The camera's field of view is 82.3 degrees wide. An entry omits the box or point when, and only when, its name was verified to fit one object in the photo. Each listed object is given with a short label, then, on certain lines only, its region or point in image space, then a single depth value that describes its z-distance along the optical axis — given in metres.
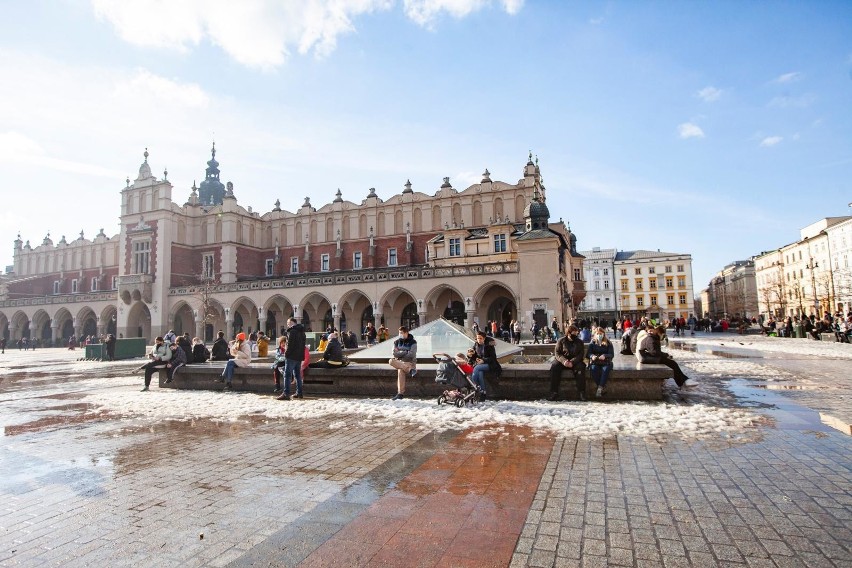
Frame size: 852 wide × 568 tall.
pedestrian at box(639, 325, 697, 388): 10.05
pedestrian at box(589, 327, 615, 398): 9.16
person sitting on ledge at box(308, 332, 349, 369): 10.95
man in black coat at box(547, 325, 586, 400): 9.23
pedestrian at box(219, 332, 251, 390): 11.82
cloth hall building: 36.34
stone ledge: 9.24
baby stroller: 9.23
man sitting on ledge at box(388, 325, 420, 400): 10.01
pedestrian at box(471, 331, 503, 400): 9.48
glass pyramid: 13.16
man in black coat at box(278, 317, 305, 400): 10.39
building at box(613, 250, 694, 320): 83.62
